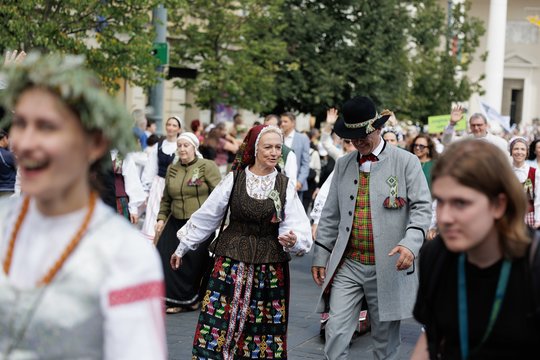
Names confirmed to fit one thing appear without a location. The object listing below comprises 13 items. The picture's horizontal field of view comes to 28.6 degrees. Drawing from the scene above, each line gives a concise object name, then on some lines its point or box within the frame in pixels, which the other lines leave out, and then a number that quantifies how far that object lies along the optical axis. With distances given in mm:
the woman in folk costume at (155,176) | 11062
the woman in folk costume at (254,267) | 6828
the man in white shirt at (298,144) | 13883
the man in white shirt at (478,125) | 11278
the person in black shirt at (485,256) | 3197
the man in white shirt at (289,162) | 10406
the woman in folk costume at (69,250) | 2646
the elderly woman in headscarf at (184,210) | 9688
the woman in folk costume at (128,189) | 9352
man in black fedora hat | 6383
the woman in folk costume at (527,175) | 9609
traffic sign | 16578
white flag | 22984
